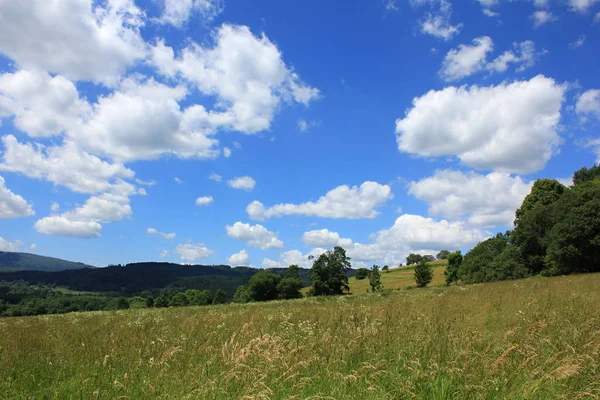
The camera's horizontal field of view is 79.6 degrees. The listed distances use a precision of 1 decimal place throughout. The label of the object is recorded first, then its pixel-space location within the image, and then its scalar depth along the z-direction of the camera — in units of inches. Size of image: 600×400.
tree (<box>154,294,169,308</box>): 4724.4
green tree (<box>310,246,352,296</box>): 3119.1
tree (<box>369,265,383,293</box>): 3901.3
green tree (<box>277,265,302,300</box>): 3774.6
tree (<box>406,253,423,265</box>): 7179.1
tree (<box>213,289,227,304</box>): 5280.5
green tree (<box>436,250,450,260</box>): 7523.6
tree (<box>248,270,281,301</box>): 3934.5
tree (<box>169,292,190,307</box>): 4845.5
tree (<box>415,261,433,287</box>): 3905.0
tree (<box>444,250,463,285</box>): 3843.0
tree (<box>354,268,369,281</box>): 5349.4
